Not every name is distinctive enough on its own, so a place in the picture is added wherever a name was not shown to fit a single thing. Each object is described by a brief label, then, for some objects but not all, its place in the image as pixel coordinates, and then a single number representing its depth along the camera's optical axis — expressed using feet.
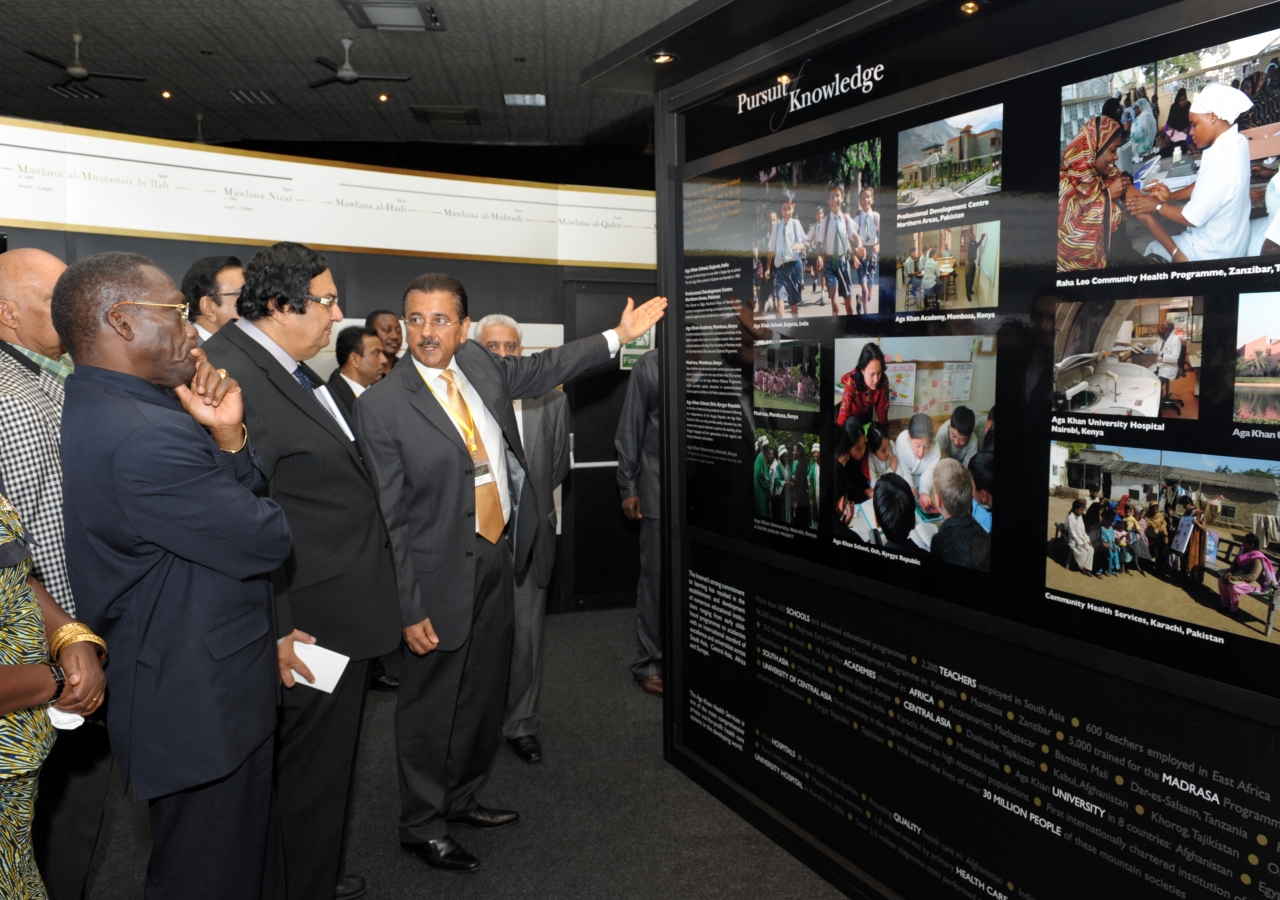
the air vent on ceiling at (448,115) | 30.17
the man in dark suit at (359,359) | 14.30
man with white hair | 11.18
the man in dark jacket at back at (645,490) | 12.98
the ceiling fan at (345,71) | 24.54
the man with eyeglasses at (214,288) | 10.88
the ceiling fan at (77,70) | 24.07
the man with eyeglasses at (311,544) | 6.98
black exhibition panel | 5.08
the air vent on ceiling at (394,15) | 21.24
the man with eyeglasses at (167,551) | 5.28
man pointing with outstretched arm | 8.52
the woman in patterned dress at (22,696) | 4.62
